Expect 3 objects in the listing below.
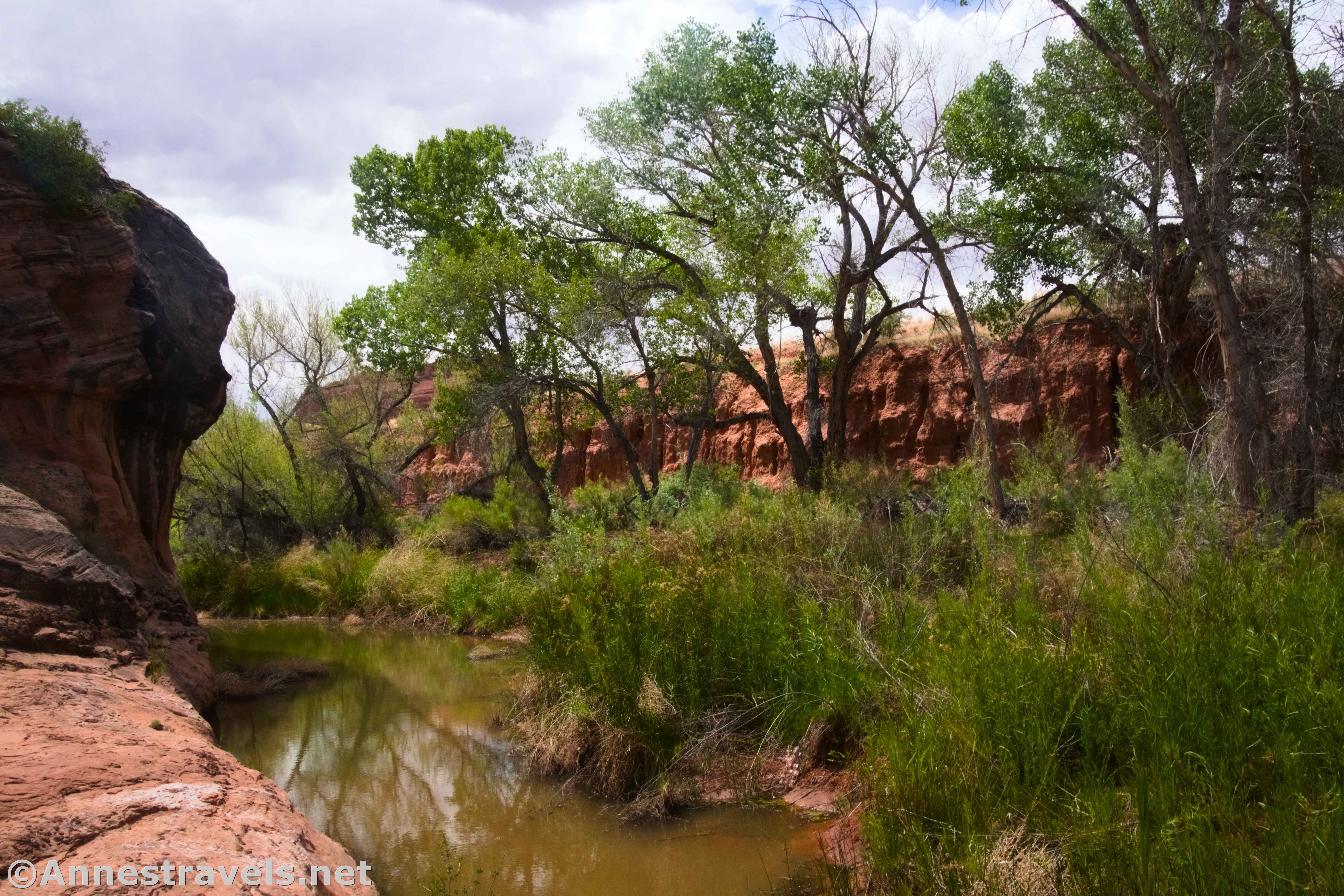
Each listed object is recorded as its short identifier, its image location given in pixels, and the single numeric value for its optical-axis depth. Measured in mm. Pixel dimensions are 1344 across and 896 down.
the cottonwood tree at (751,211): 16719
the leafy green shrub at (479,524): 21266
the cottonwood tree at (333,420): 23688
